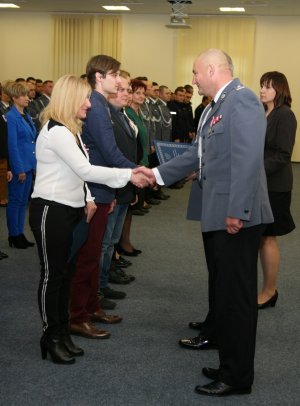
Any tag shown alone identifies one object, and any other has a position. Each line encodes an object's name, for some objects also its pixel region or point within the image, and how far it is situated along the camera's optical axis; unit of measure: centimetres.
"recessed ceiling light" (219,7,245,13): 1406
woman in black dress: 400
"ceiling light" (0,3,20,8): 1480
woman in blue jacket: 583
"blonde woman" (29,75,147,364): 303
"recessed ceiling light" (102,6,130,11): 1452
